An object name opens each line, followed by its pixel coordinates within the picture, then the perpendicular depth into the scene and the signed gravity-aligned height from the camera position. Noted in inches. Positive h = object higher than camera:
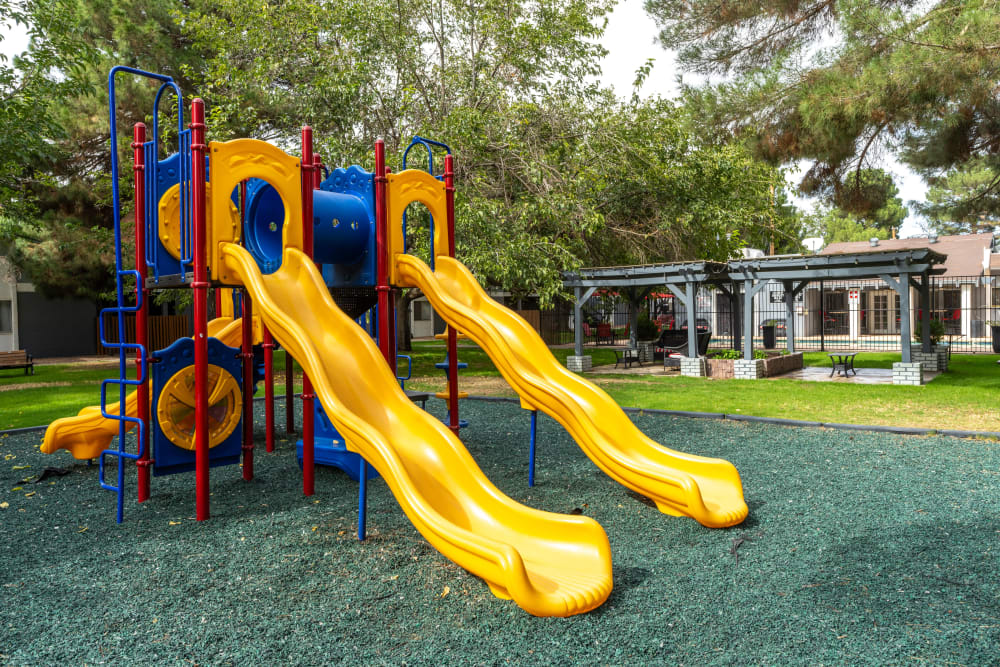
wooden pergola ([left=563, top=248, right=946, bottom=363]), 544.1 +43.0
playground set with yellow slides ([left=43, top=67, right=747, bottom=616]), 155.8 -12.0
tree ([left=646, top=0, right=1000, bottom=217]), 349.4 +135.7
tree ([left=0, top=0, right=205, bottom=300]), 519.2 +196.0
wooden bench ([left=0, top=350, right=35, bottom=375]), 628.7 -23.4
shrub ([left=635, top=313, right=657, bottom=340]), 837.8 -7.6
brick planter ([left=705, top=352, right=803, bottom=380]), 614.9 -43.0
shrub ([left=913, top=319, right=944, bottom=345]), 748.3 -14.1
